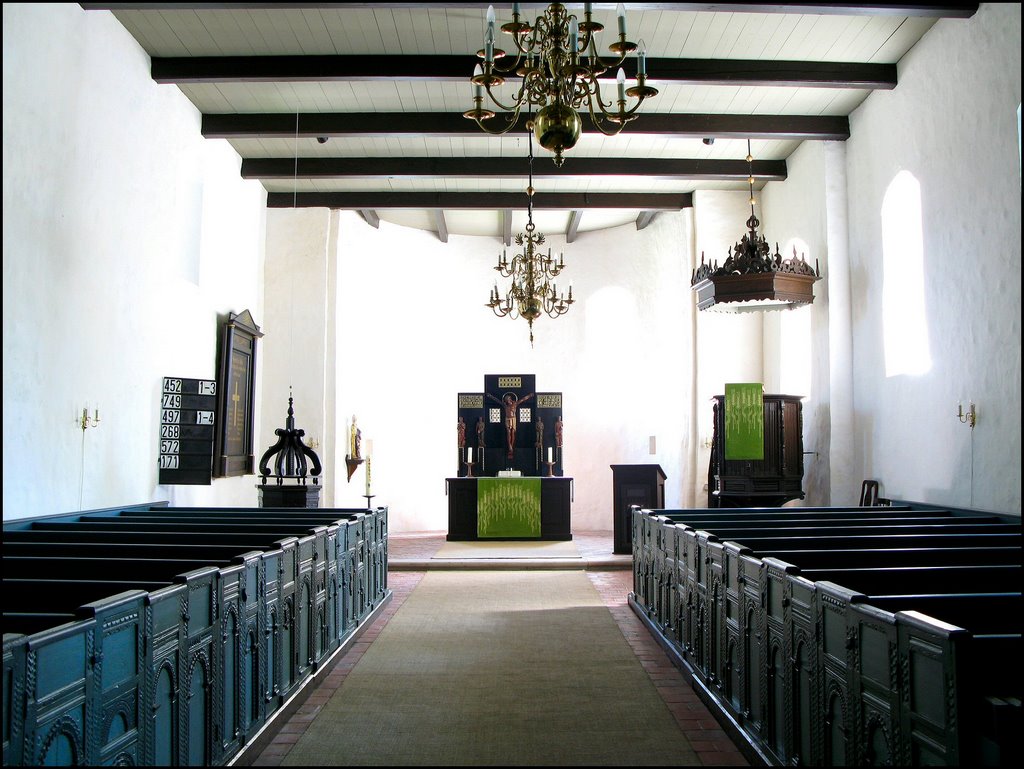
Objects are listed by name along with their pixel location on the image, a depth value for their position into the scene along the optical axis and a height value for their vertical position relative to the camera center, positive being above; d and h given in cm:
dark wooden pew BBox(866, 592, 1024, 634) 283 -56
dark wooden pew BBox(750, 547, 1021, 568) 396 -54
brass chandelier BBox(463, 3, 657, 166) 406 +194
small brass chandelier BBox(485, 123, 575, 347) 875 +174
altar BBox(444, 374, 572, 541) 1126 -30
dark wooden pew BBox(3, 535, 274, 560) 416 -54
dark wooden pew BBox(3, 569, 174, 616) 309 -55
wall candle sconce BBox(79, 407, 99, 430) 624 +19
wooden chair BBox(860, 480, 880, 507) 794 -45
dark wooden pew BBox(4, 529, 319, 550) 471 -54
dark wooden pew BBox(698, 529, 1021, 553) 457 -53
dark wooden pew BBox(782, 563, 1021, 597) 353 -57
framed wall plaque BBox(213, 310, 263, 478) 923 +59
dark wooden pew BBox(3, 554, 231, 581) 374 -56
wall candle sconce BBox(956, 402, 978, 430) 623 +25
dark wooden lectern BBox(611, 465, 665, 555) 1017 -48
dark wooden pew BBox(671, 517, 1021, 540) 520 -52
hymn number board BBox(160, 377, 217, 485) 783 +14
